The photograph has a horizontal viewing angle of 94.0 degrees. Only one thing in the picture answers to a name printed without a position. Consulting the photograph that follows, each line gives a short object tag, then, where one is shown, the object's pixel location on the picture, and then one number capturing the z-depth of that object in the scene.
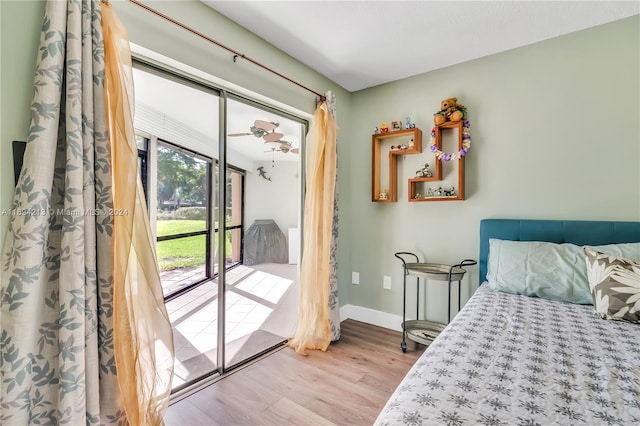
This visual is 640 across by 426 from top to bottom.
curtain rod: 1.50
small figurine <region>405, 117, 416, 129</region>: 2.64
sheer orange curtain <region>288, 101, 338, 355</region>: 2.48
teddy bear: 2.44
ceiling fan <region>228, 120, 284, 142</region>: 2.37
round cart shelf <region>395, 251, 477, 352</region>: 2.30
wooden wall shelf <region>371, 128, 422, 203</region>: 2.66
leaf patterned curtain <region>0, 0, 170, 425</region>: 1.11
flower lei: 2.39
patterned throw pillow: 1.44
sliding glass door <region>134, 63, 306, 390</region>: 1.84
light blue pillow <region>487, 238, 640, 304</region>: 1.73
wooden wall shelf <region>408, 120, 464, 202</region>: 2.43
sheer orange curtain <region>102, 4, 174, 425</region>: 1.31
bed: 0.79
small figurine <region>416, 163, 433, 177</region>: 2.59
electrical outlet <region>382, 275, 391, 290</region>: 2.92
